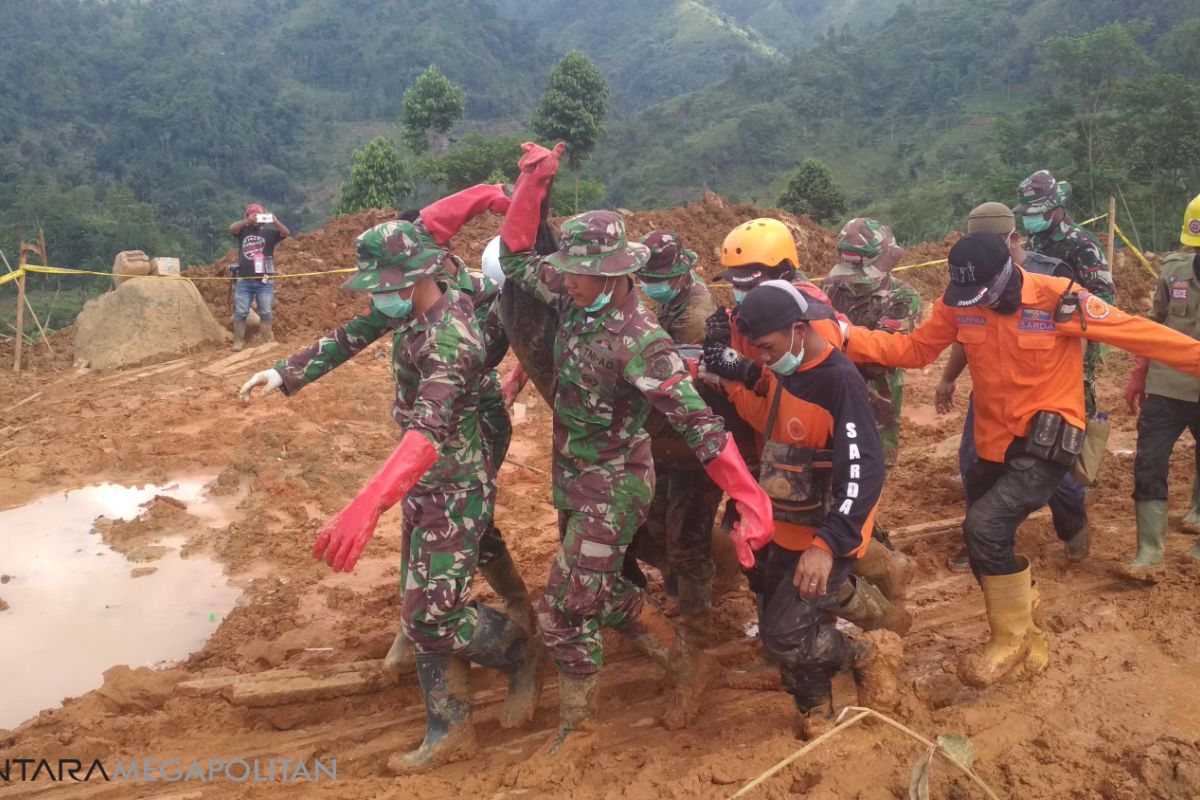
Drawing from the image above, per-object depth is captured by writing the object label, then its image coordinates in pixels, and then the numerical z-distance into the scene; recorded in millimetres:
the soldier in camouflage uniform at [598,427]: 3588
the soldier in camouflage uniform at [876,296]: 5625
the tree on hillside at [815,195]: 29938
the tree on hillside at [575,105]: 33094
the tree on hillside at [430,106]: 36625
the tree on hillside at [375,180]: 32344
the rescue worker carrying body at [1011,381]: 3967
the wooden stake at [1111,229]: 11745
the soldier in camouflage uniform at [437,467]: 3744
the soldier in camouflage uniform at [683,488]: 4746
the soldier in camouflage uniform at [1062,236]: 6035
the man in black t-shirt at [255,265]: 12312
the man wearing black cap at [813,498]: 3570
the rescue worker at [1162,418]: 5215
